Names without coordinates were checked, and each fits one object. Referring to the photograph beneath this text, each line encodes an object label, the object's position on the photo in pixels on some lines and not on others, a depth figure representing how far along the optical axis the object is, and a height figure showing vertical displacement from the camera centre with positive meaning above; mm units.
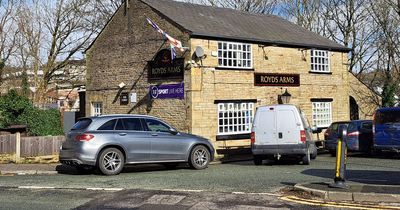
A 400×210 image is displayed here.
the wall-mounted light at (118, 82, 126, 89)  23016 +2021
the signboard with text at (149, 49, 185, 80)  20547 +2609
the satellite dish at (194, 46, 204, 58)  19734 +3025
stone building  20422 +2662
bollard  9398 -685
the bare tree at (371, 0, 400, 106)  33906 +6031
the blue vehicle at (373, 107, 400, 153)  18016 -155
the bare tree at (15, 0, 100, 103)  36094 +7138
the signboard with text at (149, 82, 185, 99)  20406 +1552
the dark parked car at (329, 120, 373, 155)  19766 -473
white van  15492 -222
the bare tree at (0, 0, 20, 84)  34750 +6419
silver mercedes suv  13133 -466
